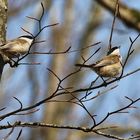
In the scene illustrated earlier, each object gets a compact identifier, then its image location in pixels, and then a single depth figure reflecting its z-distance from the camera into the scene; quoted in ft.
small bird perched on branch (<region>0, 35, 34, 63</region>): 20.54
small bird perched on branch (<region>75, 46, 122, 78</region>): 24.91
